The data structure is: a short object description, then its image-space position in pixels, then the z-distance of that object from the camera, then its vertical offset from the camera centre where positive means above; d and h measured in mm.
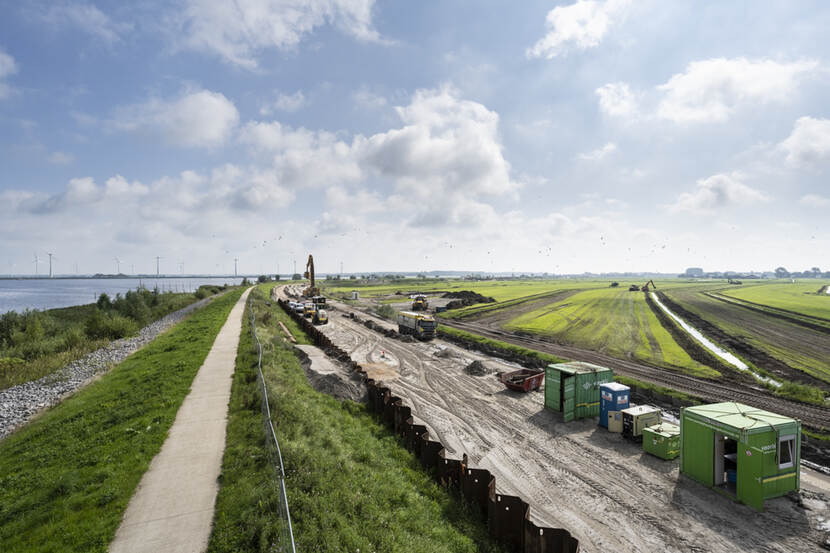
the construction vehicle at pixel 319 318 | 54344 -6372
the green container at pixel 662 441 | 16750 -7635
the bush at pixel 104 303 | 64425 -4855
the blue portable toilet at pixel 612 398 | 20203 -6794
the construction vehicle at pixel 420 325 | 45562 -6381
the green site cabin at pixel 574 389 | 21531 -6786
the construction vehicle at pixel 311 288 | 87200 -3234
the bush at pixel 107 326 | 44094 -6284
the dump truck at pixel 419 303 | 74625 -5858
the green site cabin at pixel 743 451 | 13445 -6778
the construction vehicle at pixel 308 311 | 56219 -5557
